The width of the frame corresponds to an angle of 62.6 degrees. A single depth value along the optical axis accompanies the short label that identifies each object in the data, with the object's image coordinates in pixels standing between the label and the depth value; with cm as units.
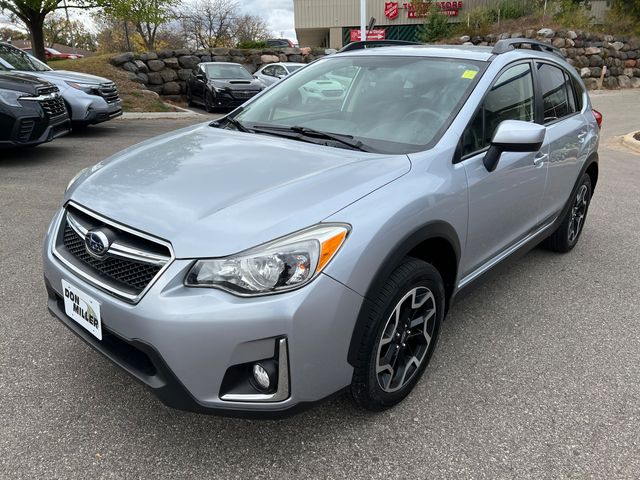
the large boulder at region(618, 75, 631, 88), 2405
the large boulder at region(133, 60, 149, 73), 1764
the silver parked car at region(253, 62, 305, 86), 1691
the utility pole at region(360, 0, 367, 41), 1644
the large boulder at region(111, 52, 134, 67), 1731
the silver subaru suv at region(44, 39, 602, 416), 191
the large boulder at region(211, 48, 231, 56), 1975
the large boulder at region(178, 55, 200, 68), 1856
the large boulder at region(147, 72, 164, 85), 1795
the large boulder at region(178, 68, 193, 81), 1855
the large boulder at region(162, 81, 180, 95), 1827
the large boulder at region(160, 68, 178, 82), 1818
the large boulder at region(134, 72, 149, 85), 1750
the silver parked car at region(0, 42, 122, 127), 930
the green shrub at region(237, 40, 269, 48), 2225
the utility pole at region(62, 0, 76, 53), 5174
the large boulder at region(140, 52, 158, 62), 1789
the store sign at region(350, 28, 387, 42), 2787
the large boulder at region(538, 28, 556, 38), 2266
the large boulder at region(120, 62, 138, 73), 1739
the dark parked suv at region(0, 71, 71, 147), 670
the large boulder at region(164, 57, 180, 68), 1827
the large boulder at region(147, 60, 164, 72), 1797
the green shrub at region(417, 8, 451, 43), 2675
